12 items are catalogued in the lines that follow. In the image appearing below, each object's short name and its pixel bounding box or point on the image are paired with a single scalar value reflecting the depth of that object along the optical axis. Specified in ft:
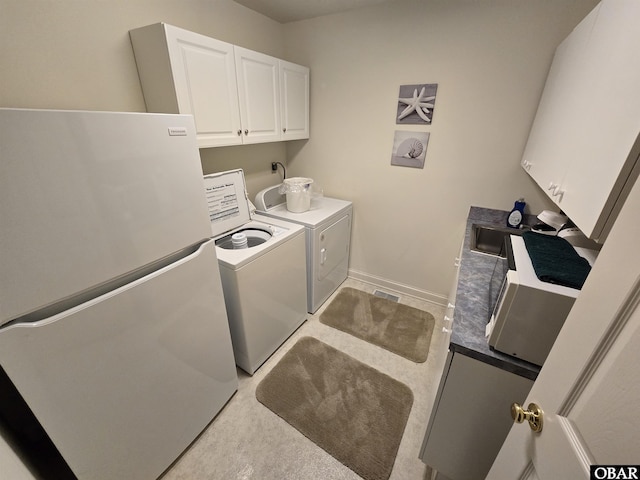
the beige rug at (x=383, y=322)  6.77
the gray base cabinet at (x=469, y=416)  3.00
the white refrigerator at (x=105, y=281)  2.31
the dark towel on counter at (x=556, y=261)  2.57
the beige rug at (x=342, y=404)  4.60
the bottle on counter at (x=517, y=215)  6.07
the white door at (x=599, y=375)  1.30
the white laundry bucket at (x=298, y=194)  7.07
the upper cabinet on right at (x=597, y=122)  2.10
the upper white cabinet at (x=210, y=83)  4.35
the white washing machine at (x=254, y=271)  4.97
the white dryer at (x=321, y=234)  6.80
